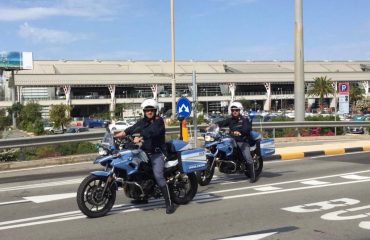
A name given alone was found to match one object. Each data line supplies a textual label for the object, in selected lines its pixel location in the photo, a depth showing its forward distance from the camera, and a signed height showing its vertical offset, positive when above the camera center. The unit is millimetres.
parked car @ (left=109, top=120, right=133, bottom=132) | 51000 -1147
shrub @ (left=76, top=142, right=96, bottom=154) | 18547 -1280
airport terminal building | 91812 +5485
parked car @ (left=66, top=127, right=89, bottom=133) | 49850 -1634
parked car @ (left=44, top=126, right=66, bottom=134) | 48031 -1670
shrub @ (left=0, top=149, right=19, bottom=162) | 16656 -1337
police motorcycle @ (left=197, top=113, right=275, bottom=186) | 10930 -943
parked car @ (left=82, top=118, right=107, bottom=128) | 70500 -1400
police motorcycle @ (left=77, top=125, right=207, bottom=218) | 7777 -1005
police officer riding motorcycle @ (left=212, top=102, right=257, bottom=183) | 11211 -436
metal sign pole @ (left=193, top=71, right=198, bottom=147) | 16255 +278
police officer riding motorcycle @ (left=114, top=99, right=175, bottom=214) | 8109 -375
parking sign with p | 24852 +1012
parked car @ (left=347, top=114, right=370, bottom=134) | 31797 -1306
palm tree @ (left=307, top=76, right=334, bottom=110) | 96625 +4115
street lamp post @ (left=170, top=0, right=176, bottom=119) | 32344 +4394
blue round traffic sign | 16625 +147
